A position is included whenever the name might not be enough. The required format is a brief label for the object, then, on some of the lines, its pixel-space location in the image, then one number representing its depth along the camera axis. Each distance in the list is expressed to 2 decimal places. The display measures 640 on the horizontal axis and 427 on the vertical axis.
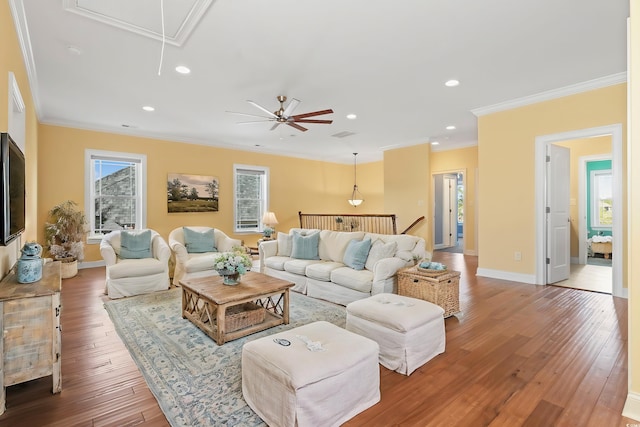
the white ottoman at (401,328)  2.27
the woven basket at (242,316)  2.91
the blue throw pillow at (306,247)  4.68
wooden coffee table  2.77
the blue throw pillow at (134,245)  4.66
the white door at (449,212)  9.47
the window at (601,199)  6.96
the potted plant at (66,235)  5.27
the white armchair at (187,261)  4.67
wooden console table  1.90
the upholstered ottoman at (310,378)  1.62
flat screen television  2.01
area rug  1.84
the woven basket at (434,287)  3.23
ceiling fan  3.88
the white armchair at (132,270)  4.14
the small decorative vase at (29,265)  2.18
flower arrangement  3.14
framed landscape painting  6.89
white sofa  3.60
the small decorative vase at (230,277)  3.17
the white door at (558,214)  4.71
